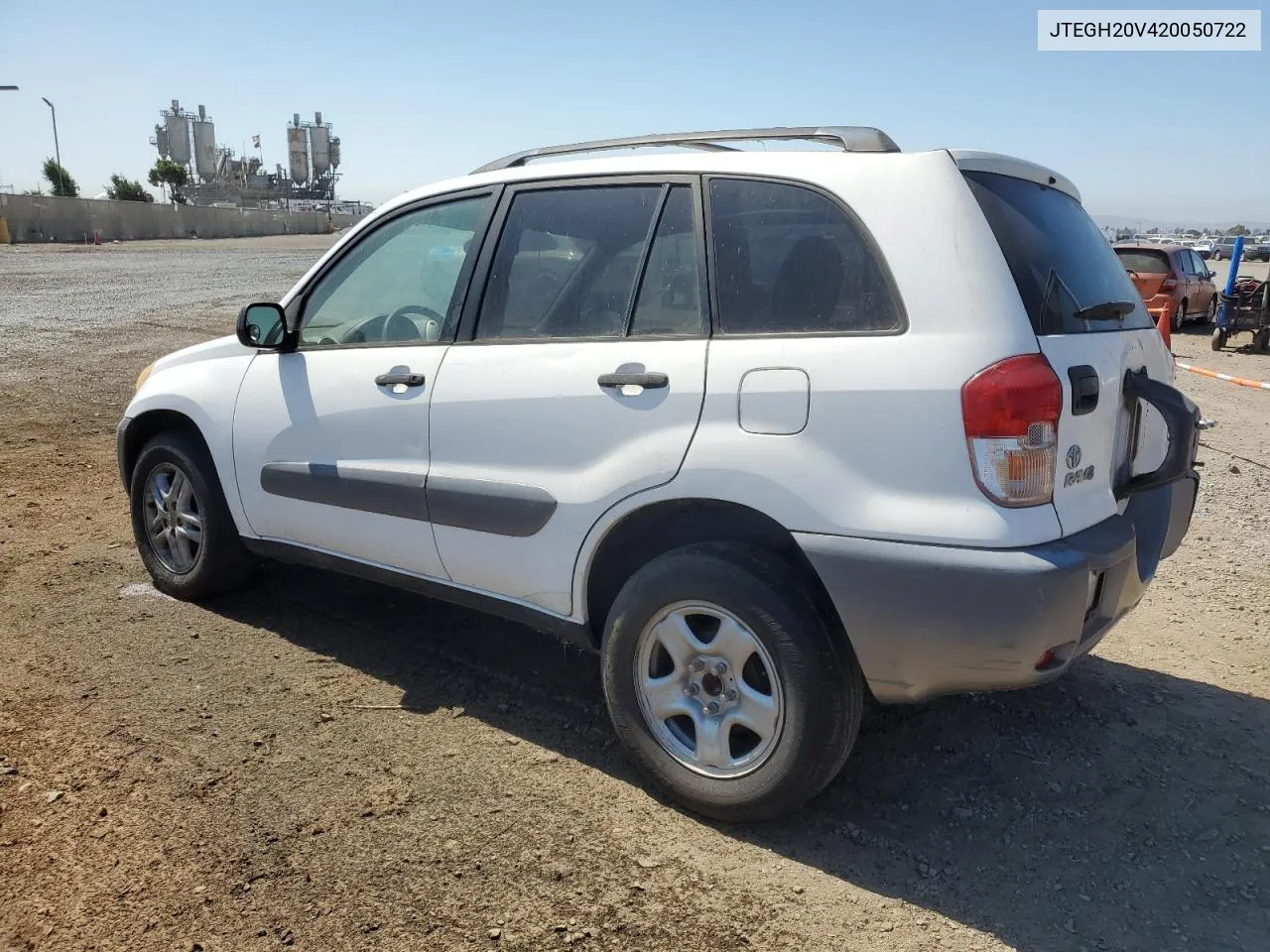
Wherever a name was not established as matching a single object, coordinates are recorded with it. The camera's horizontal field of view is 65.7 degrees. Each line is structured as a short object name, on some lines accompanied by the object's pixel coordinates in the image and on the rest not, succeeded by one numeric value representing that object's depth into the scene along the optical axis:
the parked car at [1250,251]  62.59
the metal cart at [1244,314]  15.59
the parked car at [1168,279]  17.23
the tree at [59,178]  71.44
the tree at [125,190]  76.82
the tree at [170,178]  92.69
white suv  2.45
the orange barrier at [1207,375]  9.00
